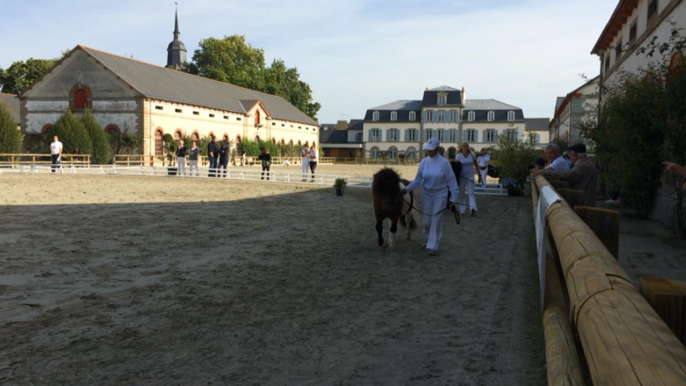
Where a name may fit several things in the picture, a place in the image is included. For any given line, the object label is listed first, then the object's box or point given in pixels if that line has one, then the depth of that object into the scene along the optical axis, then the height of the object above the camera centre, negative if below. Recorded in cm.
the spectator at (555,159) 884 +9
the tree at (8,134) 3519 +139
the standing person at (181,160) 2712 -10
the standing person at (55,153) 2841 +16
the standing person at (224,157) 2661 +6
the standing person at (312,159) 2488 +6
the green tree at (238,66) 7175 +1278
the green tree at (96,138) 3853 +131
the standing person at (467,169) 1358 -16
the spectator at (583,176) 761 -16
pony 862 -58
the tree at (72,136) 3741 +141
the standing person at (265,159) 2695 +2
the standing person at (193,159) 2654 -4
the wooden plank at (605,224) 363 -41
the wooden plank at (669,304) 184 -47
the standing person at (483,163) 2078 +0
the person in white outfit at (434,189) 865 -43
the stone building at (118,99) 4281 +476
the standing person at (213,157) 2625 +8
